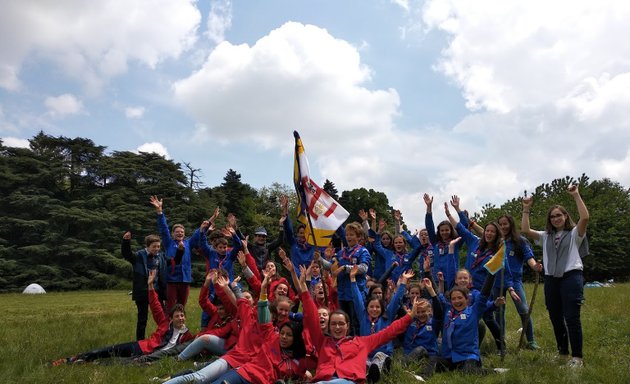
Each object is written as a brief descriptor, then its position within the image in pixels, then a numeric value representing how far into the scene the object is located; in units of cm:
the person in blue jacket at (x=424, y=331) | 722
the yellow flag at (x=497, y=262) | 697
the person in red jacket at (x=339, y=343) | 614
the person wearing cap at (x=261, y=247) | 1095
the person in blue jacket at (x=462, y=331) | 665
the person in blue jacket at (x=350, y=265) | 873
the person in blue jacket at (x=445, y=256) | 918
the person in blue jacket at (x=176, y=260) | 1000
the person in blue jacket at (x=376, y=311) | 738
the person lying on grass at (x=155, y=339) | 825
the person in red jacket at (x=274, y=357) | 618
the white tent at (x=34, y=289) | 3981
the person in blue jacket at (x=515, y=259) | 811
